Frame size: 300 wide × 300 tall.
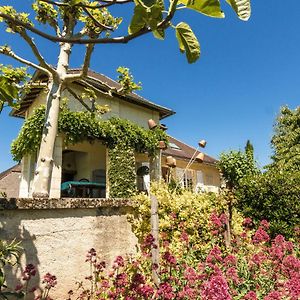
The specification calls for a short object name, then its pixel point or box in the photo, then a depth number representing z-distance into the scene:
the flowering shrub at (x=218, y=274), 3.07
